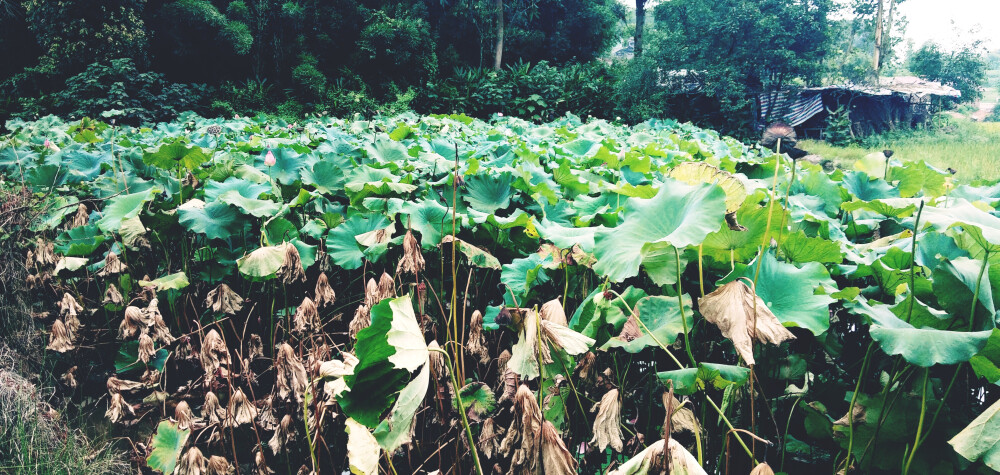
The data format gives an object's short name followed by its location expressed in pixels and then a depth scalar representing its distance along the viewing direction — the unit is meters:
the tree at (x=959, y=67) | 22.44
